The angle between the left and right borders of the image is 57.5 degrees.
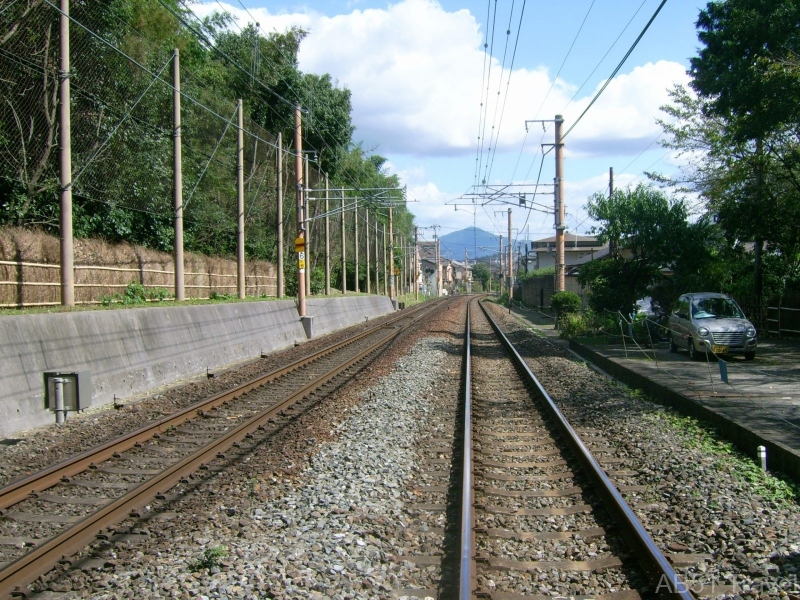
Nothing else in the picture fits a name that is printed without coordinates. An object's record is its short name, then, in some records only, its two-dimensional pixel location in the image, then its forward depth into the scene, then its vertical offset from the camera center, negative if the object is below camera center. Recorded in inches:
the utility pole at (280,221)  1159.0 +110.6
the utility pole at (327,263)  1627.7 +60.2
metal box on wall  425.4 -57.8
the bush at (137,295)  800.8 -3.9
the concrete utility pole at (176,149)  748.6 +148.5
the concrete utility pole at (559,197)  1151.6 +144.8
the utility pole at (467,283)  6678.2 +44.4
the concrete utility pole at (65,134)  520.7 +113.7
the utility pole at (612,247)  963.2 +53.1
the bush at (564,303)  1232.8 -27.7
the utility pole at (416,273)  3507.9 +75.6
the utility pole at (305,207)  1167.0 +138.9
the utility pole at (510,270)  2642.2 +69.6
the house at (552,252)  2918.3 +152.1
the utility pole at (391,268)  2436.8 +72.1
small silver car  716.7 -41.2
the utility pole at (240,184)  943.0 +140.3
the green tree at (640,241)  921.5 +58.2
